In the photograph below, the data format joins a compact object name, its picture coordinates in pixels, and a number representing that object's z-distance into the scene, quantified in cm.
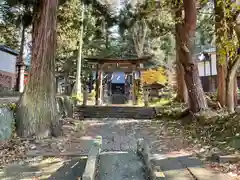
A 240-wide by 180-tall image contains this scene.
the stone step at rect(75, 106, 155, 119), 1064
